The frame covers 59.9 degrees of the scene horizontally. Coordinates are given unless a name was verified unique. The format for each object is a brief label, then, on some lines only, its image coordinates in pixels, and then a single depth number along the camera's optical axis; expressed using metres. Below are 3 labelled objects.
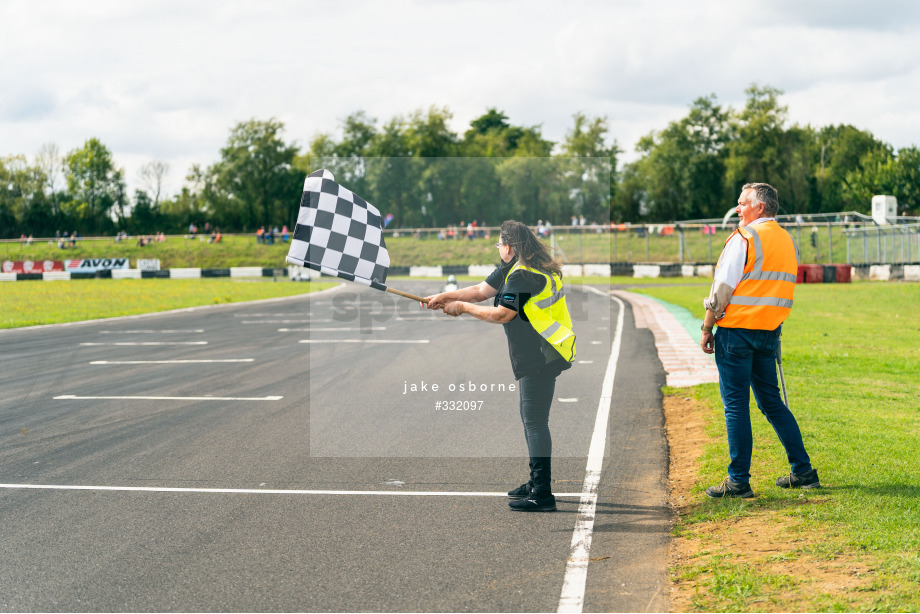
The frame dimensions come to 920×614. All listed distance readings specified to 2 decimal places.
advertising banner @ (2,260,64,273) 54.03
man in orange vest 5.03
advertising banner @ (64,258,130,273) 56.35
